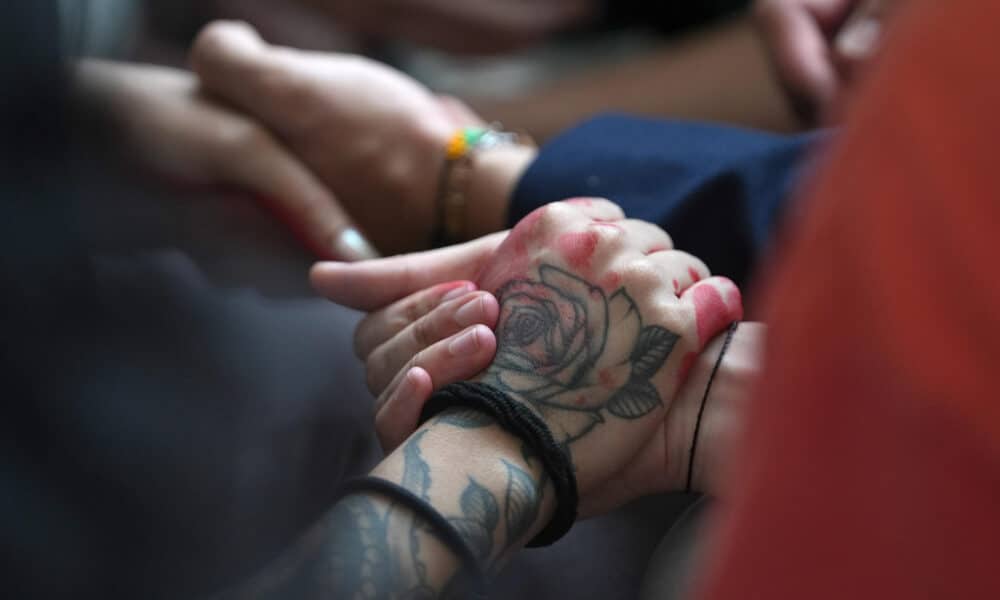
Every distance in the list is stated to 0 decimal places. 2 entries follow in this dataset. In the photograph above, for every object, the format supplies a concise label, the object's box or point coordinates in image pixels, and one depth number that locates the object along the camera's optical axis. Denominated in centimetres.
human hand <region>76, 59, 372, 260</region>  188
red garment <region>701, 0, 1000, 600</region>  144
